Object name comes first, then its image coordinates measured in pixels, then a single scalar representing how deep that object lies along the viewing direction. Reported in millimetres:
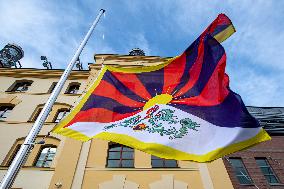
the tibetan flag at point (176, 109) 5102
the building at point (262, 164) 13469
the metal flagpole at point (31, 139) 3750
